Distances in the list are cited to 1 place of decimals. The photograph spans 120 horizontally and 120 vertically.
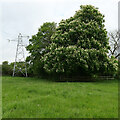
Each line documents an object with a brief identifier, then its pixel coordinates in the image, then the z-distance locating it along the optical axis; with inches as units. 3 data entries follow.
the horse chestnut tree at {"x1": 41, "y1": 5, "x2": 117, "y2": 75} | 754.8
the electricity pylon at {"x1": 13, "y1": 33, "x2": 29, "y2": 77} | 1352.5
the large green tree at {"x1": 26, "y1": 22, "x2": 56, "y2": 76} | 1118.0
